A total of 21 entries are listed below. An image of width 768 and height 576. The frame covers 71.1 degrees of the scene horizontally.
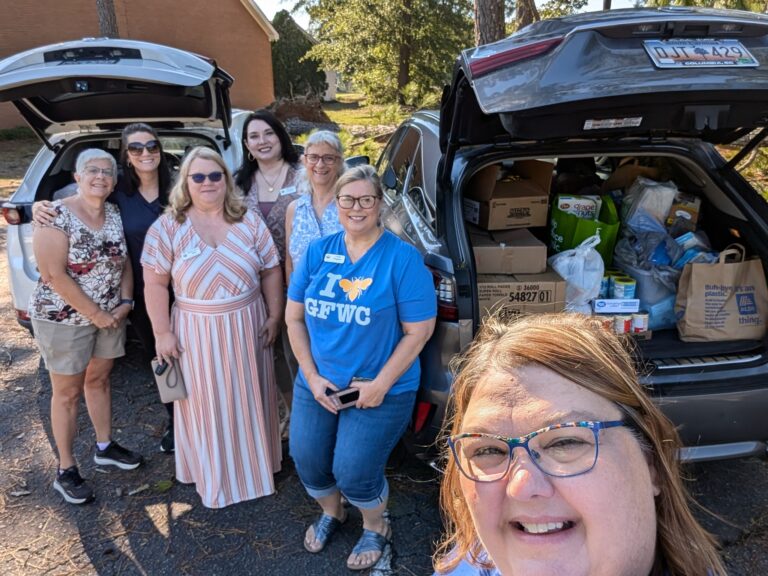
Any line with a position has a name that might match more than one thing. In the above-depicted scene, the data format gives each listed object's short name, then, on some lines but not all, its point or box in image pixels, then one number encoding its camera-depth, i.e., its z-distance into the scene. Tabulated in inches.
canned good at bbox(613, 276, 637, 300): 113.6
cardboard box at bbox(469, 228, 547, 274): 110.0
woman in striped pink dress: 101.7
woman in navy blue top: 114.3
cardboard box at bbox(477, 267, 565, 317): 103.7
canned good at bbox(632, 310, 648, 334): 111.4
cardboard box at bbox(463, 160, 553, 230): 123.7
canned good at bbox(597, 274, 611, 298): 116.6
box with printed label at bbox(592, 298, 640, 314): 111.6
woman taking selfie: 35.5
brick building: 677.3
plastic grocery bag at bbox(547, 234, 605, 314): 111.0
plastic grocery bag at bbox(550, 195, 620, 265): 123.8
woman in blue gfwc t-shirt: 89.0
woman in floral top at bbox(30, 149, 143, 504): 101.7
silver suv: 123.9
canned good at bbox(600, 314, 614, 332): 107.3
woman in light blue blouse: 111.3
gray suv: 76.9
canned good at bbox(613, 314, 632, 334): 110.1
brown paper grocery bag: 105.8
